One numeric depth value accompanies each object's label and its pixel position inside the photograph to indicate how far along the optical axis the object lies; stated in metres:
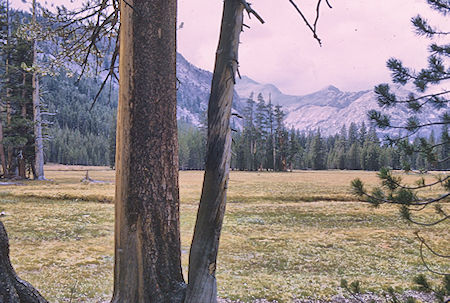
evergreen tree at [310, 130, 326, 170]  87.94
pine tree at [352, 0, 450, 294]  3.04
